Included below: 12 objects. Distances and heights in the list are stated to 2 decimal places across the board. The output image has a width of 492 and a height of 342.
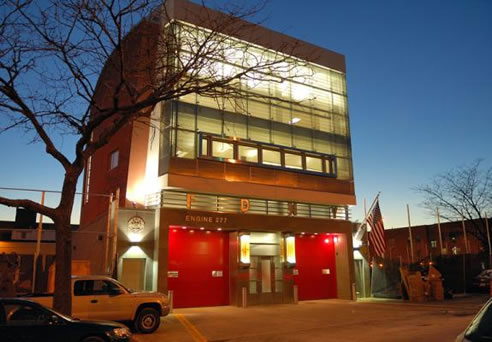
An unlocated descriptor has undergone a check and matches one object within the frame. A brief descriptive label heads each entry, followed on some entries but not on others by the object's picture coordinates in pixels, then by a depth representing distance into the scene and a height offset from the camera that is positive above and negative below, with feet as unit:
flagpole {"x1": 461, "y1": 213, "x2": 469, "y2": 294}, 92.20 -2.30
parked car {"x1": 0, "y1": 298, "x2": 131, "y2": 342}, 27.58 -3.72
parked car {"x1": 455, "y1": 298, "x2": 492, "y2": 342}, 15.64 -2.35
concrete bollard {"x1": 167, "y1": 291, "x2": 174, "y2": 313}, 64.18 -4.07
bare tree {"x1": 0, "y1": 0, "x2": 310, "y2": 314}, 36.37 +15.07
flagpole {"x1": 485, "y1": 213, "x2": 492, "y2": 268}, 118.54 +10.76
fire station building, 67.67 +11.52
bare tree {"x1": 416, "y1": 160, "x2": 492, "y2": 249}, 128.16 +15.53
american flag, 80.23 +5.77
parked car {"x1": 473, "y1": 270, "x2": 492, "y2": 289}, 90.89 -3.29
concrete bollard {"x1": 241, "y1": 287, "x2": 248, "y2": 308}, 69.97 -4.86
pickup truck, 43.32 -3.55
